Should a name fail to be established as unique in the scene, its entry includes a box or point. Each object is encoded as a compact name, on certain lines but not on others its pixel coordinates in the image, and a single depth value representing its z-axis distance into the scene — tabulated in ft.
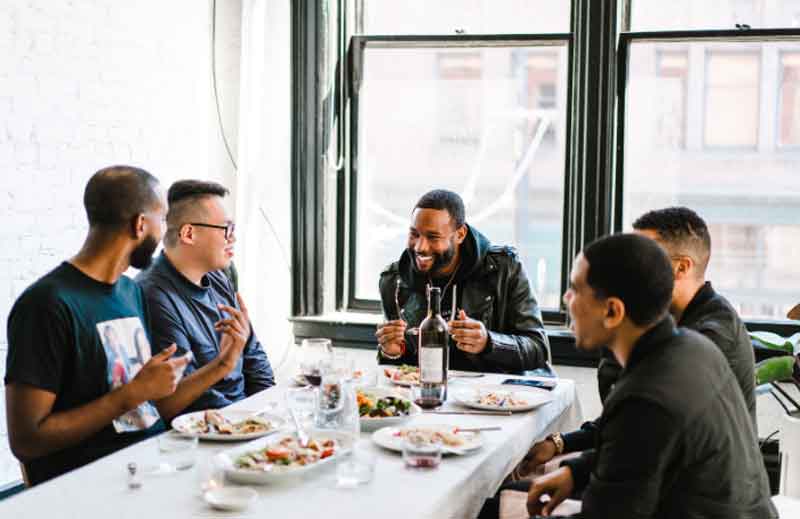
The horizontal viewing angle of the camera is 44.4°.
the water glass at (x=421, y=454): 6.41
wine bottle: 8.34
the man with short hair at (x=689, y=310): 6.88
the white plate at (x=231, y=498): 5.53
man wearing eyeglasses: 8.94
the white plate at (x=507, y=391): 8.30
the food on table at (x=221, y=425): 7.11
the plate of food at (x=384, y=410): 7.54
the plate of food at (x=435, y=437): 6.88
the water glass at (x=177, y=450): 6.40
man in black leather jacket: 10.53
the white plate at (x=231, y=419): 6.97
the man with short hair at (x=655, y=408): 5.34
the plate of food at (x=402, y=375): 9.09
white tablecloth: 5.57
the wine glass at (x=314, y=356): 7.72
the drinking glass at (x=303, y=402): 7.78
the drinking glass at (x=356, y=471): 6.08
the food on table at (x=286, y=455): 6.19
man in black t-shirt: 6.85
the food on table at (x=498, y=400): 8.41
